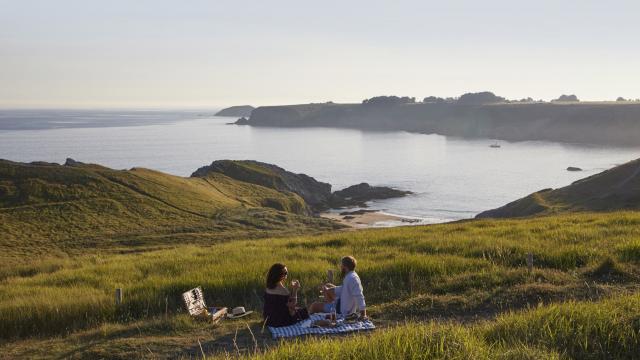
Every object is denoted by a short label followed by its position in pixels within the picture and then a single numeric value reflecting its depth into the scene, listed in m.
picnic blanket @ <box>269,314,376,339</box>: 10.02
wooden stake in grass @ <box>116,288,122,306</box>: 12.30
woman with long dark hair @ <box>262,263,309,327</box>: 10.48
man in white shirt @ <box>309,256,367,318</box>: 10.67
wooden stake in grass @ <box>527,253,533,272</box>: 13.41
